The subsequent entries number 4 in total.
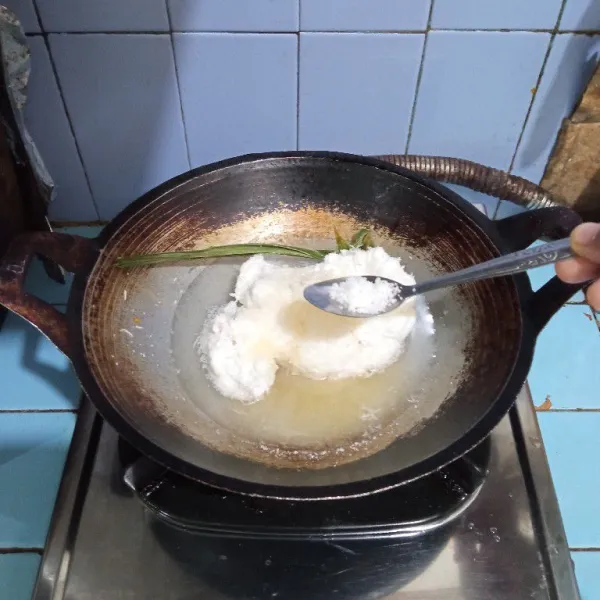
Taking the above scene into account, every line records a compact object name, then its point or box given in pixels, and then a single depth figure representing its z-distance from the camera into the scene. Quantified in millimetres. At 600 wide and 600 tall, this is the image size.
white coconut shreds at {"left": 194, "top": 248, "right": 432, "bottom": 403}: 667
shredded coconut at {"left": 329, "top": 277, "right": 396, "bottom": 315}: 649
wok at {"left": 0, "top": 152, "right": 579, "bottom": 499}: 566
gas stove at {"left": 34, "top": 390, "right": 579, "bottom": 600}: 633
